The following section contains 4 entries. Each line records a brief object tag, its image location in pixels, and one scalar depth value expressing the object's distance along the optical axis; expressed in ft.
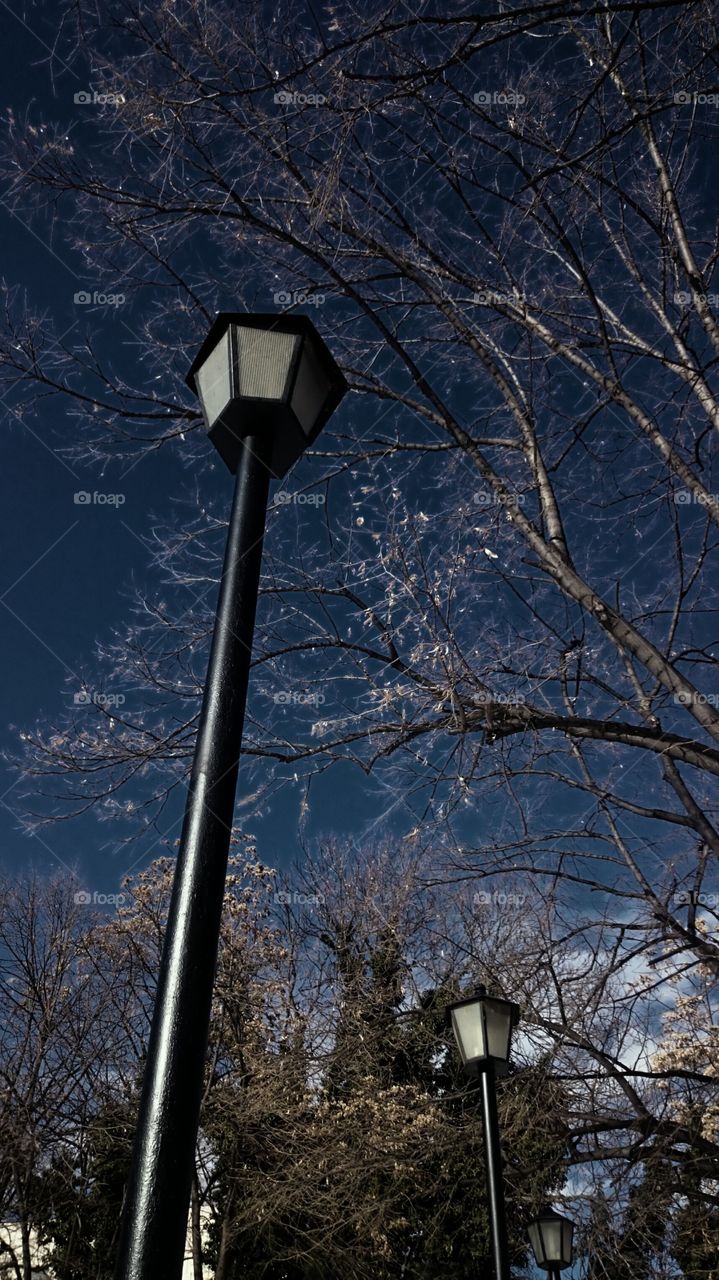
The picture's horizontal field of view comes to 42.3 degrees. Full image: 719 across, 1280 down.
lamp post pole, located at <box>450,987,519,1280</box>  22.21
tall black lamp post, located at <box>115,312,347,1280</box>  6.06
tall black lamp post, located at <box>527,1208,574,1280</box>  32.71
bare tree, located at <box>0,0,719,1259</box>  15.23
